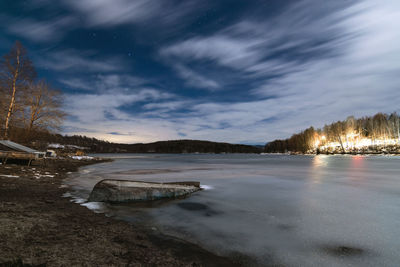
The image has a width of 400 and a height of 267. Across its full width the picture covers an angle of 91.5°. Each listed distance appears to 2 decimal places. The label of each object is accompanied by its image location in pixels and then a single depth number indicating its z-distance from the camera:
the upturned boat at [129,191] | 6.77
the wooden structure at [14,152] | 14.12
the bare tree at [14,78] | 17.84
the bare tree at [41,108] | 20.73
